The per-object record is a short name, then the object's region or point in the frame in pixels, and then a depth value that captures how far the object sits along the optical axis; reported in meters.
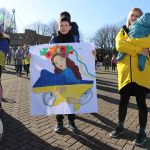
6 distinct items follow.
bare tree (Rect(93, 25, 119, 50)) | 49.20
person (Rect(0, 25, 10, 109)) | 3.46
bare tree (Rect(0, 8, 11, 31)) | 38.08
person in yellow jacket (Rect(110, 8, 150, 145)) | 2.59
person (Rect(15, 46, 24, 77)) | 9.88
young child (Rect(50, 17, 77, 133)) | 2.88
